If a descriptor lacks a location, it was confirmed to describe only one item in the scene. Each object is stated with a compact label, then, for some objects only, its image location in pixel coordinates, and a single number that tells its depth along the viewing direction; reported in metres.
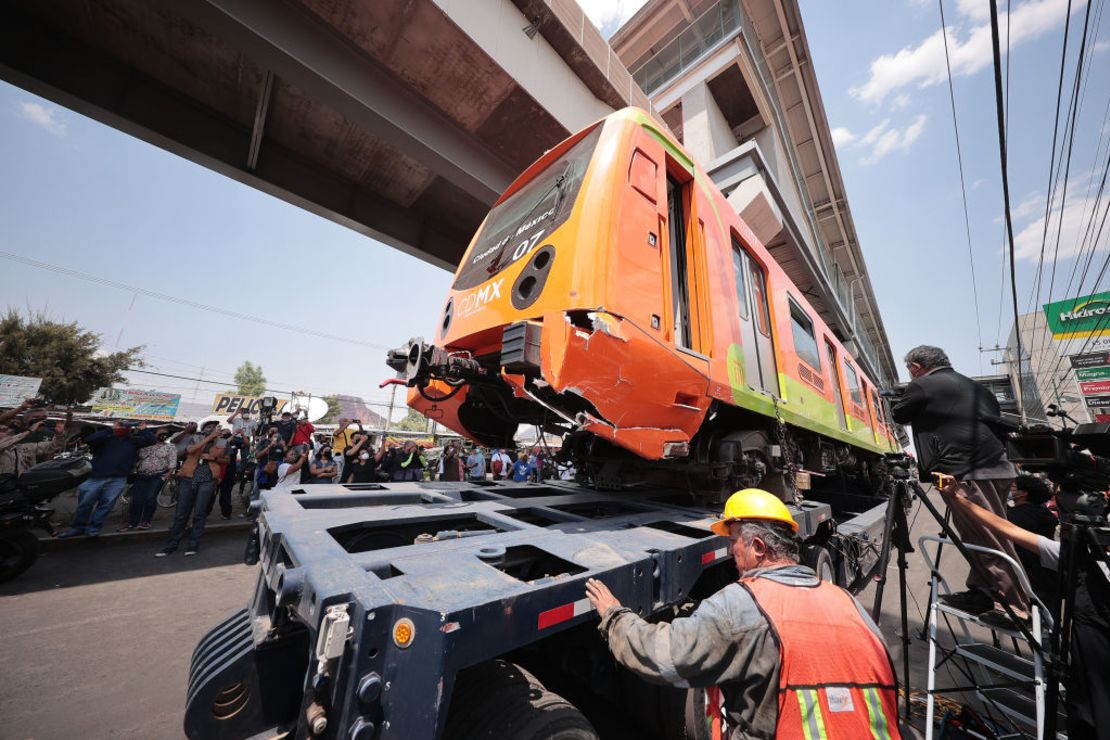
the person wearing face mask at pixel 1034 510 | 4.48
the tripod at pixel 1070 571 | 1.83
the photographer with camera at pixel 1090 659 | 1.76
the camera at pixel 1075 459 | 1.86
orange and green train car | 2.22
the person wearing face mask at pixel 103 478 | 5.90
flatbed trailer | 1.04
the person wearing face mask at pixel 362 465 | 8.48
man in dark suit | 3.11
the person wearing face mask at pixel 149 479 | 6.46
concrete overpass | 4.15
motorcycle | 4.47
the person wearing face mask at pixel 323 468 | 8.45
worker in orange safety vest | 1.28
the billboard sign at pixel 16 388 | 18.42
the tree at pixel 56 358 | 21.48
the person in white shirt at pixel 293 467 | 7.54
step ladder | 2.21
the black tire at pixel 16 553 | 4.45
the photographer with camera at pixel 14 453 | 5.18
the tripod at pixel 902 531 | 2.70
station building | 9.07
